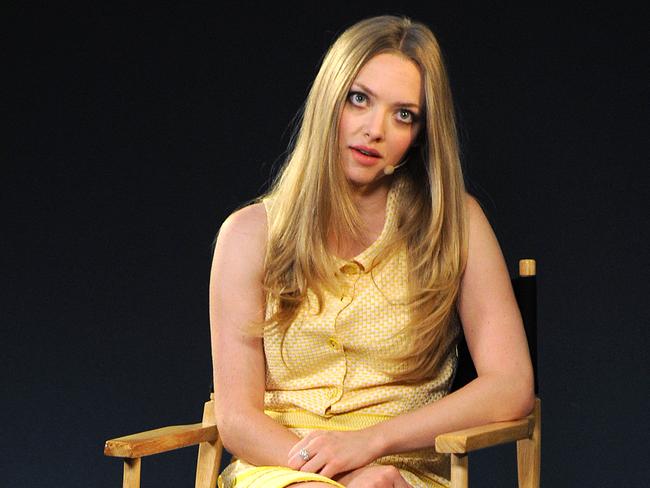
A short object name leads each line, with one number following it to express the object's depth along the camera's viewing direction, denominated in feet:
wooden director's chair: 14.60
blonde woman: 15.69
